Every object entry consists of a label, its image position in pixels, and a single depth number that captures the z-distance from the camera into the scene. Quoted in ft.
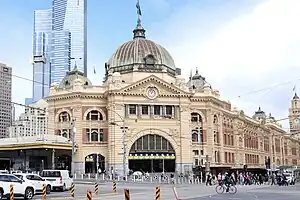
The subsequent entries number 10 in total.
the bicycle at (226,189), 110.16
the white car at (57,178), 115.93
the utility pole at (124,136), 190.06
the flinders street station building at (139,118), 218.74
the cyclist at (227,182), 110.18
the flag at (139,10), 275.28
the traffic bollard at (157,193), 58.61
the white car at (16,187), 84.50
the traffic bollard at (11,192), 78.82
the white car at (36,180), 98.09
